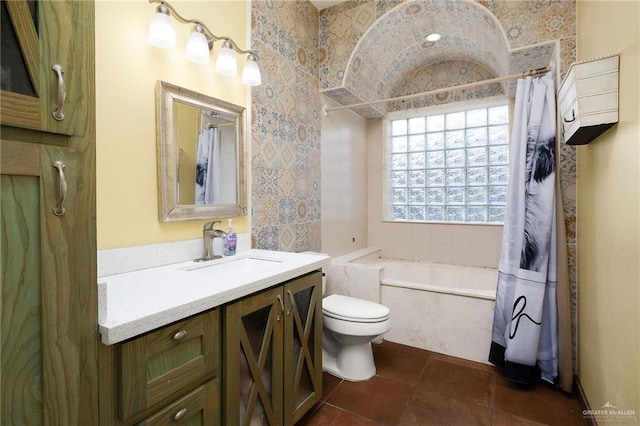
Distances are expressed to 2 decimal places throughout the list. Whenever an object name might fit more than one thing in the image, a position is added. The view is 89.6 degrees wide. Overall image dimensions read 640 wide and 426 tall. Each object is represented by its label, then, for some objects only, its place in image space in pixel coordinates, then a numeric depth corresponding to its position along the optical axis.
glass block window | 3.16
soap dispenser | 1.82
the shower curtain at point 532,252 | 1.98
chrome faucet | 1.75
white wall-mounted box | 1.32
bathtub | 2.31
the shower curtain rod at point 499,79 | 2.09
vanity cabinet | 0.84
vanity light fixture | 1.42
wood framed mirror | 1.57
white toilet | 1.98
